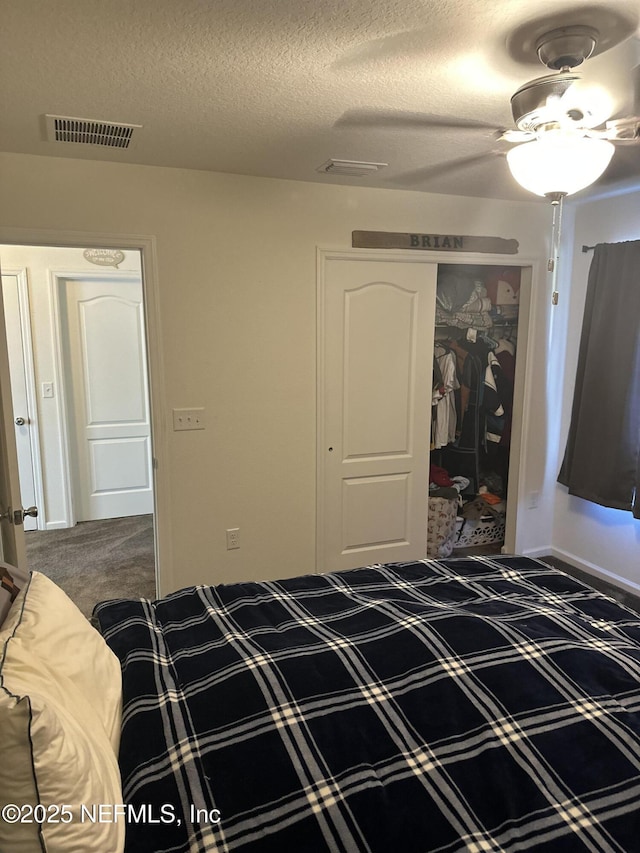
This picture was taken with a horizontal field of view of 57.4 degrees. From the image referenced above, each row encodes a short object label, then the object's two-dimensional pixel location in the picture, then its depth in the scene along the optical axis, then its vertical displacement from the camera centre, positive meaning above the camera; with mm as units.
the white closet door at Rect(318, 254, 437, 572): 3387 -377
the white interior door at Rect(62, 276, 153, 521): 4801 -457
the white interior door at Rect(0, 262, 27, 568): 2277 -557
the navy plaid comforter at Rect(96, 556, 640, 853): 1118 -865
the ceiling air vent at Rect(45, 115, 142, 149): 2250 +834
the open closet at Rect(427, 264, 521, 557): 4059 -353
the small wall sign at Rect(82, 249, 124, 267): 4621 +667
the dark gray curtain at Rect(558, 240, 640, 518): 3424 -255
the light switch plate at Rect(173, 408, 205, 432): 3074 -405
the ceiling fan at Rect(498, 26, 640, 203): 1635 +632
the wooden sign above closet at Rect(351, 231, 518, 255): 3328 +591
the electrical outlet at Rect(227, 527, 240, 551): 3277 -1091
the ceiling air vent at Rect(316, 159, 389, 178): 2770 +839
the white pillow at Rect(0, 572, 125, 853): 948 -713
